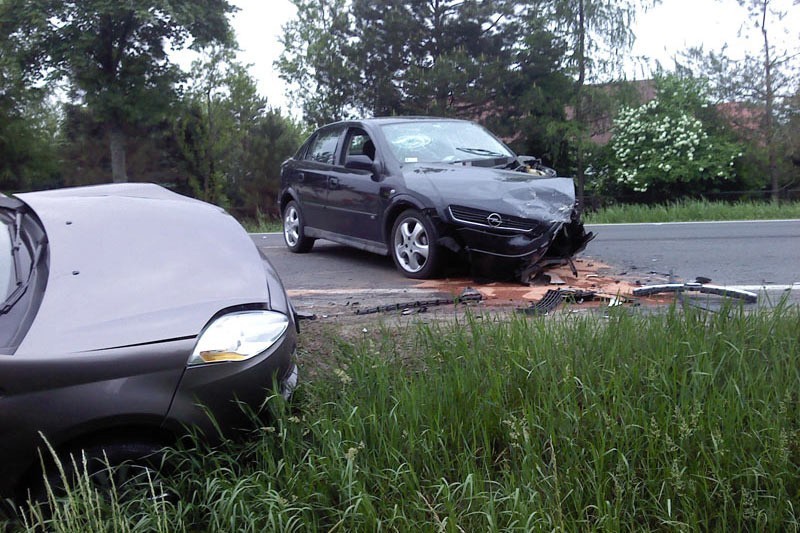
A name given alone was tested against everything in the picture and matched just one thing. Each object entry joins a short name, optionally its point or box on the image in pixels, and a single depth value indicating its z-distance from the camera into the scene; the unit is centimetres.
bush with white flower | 3162
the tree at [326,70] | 3550
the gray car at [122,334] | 287
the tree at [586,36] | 3300
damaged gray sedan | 654
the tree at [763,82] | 3072
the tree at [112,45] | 3134
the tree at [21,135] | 3095
